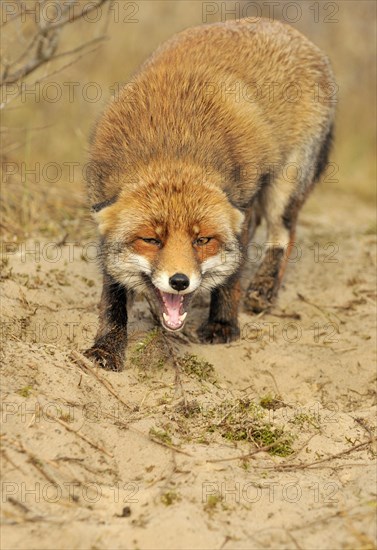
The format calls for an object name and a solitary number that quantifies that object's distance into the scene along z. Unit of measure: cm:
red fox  1039
